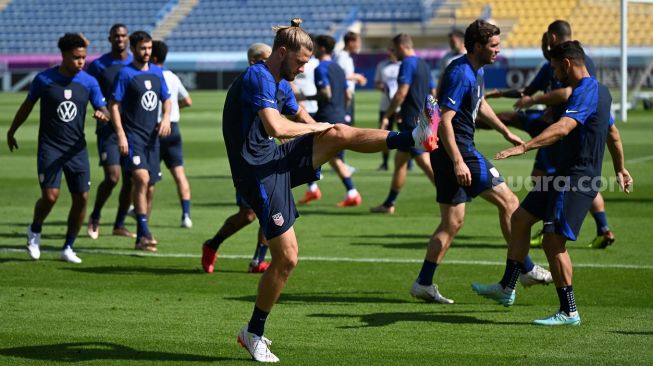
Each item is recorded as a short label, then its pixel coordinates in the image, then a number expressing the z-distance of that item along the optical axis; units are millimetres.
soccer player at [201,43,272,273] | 10516
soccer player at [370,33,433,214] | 15148
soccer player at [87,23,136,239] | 12961
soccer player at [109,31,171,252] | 11969
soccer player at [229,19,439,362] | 6973
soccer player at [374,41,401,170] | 20281
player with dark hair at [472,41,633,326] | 7914
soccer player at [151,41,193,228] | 13875
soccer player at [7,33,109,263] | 11109
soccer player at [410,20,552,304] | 8695
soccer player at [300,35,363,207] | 15969
